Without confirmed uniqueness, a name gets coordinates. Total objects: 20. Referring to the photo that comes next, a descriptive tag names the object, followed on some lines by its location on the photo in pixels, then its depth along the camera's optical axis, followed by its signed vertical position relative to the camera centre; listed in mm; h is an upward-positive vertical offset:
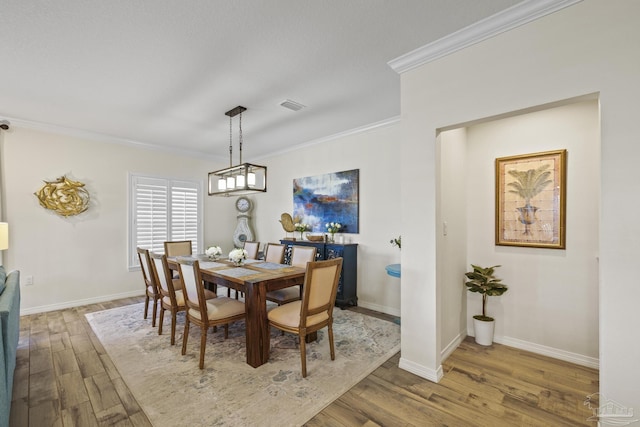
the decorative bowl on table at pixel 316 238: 4398 -389
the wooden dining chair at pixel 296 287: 3123 -809
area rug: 1890 -1374
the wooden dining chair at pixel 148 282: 3305 -880
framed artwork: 2588 +162
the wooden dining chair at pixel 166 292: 2820 -875
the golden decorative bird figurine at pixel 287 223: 4824 -168
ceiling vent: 3174 +1297
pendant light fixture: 3086 +412
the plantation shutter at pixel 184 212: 5309 +10
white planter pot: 2814 -1196
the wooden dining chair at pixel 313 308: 2285 -851
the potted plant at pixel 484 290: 2814 -770
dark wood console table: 3996 -768
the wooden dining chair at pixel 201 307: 2434 -910
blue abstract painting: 4277 +234
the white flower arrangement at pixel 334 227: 4344 -209
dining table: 2467 -714
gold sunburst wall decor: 3990 +226
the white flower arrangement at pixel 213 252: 3679 -537
